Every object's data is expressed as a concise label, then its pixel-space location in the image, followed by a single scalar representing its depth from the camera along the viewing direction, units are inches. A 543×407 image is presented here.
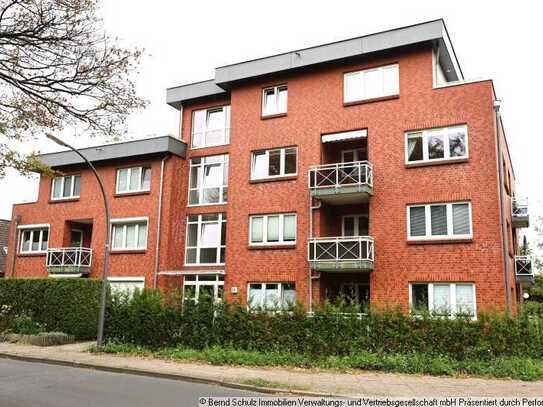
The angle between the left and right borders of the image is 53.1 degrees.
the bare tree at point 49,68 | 374.6
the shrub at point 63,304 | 775.1
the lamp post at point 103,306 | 645.9
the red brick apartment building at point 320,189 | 725.9
